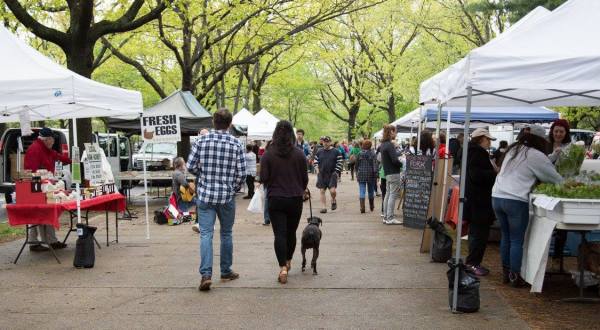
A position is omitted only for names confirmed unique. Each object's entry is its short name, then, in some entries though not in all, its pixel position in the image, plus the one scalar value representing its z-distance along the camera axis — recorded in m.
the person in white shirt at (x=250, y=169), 17.47
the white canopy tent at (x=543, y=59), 5.61
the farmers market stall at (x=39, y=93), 7.82
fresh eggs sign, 10.91
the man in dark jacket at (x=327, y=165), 14.16
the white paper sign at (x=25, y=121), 8.85
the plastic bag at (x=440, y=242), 8.00
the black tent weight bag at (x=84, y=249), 8.06
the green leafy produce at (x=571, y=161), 6.77
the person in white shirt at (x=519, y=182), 6.50
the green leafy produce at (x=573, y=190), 5.86
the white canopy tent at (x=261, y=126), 24.02
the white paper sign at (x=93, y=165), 9.58
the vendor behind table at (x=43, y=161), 9.27
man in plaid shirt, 6.73
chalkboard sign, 10.88
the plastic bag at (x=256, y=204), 11.96
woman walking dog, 6.89
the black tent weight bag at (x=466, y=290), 5.82
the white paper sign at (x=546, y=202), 5.82
